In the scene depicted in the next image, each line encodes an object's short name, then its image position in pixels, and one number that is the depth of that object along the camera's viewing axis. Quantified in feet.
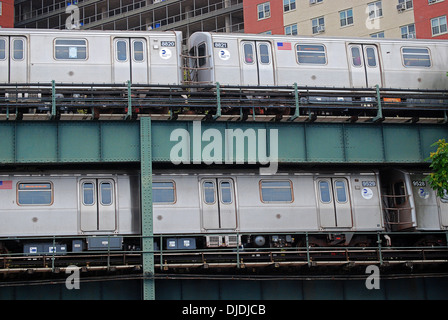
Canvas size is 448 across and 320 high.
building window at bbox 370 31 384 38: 205.77
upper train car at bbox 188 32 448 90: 109.91
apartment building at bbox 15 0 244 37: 250.98
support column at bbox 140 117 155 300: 89.45
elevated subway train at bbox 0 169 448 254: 94.63
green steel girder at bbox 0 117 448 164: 93.76
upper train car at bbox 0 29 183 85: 104.53
